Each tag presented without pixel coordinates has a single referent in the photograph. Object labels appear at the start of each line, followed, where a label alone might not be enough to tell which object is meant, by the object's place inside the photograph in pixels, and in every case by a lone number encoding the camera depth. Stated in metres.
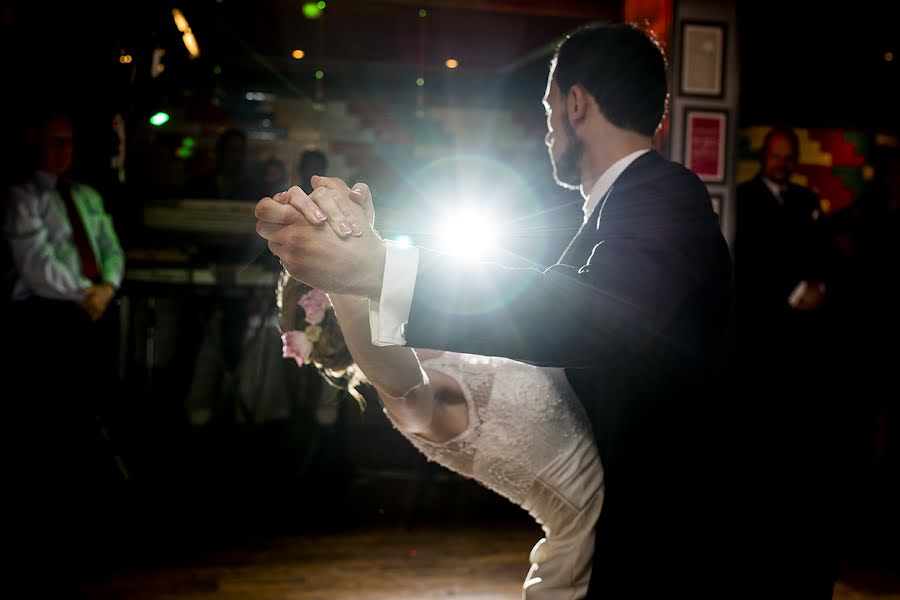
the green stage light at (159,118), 3.79
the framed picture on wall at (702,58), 3.76
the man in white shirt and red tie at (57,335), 3.56
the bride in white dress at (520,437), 1.30
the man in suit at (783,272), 4.06
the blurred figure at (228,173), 5.38
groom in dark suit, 0.91
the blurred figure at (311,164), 5.43
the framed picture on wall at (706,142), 3.80
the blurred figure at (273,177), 5.56
